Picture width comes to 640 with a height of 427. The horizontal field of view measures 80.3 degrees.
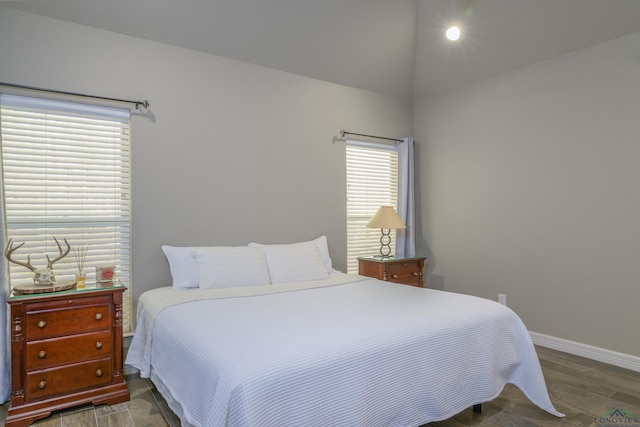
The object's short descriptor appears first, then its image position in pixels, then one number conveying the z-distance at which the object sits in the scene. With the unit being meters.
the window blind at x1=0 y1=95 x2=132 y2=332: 2.60
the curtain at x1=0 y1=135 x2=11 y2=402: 2.34
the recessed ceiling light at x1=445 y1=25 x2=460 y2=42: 3.72
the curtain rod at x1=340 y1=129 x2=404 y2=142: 4.17
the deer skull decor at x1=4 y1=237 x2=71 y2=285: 2.41
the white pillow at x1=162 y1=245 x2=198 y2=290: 2.89
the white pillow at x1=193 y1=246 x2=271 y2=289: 2.87
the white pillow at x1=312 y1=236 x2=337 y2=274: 3.63
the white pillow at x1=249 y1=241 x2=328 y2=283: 3.15
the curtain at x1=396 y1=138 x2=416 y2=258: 4.52
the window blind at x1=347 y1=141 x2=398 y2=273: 4.34
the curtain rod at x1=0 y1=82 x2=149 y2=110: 2.54
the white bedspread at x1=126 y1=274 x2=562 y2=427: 1.42
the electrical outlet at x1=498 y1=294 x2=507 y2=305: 3.89
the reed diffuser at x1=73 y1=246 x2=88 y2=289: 2.72
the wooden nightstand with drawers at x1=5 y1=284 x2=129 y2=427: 2.23
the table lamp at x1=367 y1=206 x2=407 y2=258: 4.03
